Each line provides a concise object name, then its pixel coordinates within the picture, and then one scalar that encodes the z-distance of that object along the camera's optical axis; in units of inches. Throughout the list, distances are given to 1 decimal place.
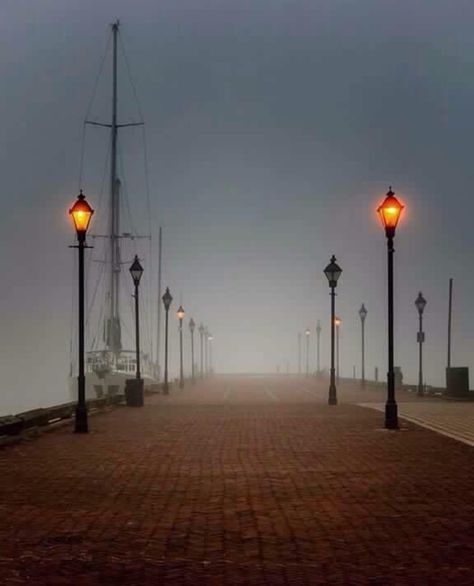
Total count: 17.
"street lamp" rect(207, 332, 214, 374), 5851.4
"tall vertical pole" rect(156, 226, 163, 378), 3621.6
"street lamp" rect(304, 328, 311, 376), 4551.7
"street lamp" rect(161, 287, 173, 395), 2260.1
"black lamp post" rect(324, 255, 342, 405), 1531.7
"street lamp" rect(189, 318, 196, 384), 3546.8
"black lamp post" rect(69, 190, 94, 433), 916.0
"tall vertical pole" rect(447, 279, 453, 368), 2434.2
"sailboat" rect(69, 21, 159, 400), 3501.5
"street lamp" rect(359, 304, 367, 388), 2827.5
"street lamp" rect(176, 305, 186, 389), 2824.8
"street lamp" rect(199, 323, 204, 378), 4677.7
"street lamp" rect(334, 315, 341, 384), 3320.9
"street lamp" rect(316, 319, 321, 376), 4136.8
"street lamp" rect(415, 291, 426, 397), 1999.3
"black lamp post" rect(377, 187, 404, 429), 946.7
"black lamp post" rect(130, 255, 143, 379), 1568.7
